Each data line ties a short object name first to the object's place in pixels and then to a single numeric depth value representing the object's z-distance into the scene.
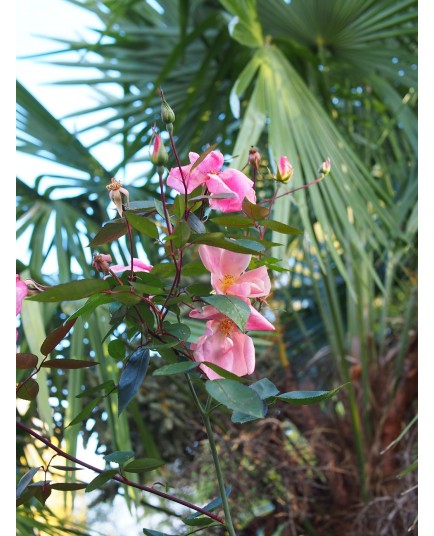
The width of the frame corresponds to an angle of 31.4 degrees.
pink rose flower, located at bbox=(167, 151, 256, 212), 0.48
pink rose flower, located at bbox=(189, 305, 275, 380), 0.46
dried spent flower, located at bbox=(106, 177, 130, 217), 0.45
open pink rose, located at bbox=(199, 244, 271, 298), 0.47
